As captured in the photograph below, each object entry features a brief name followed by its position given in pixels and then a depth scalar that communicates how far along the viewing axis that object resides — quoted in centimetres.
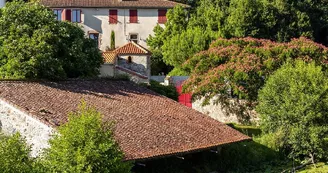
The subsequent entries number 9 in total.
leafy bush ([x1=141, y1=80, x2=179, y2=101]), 3163
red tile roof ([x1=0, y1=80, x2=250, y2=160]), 2128
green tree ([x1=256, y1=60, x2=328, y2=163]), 2667
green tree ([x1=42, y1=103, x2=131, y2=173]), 1573
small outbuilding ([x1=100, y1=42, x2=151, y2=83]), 3731
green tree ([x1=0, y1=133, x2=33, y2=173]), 1559
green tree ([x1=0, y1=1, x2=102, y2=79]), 2624
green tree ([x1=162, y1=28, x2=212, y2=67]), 4575
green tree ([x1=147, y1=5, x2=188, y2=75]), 5084
